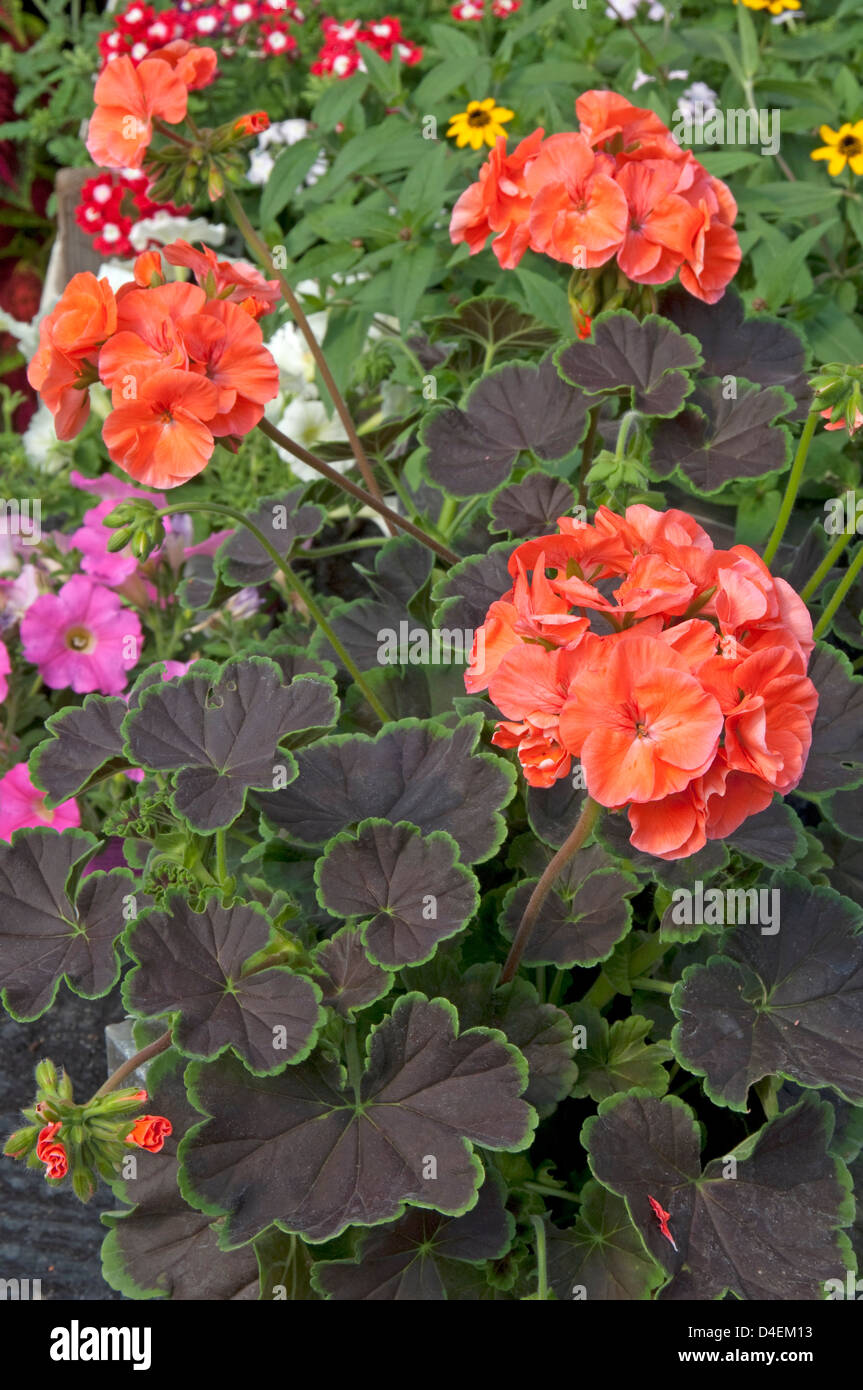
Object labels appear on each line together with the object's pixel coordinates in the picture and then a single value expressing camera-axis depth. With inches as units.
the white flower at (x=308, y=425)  89.2
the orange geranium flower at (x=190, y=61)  53.2
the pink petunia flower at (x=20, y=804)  64.1
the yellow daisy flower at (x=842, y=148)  85.4
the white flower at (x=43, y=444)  100.3
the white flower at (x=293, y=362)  92.0
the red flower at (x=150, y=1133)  39.5
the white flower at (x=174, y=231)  106.3
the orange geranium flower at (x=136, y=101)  51.8
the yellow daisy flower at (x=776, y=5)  91.9
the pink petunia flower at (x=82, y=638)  70.7
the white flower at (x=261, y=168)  112.7
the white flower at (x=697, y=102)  91.7
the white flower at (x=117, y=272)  100.7
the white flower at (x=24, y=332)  111.0
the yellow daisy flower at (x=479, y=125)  85.0
